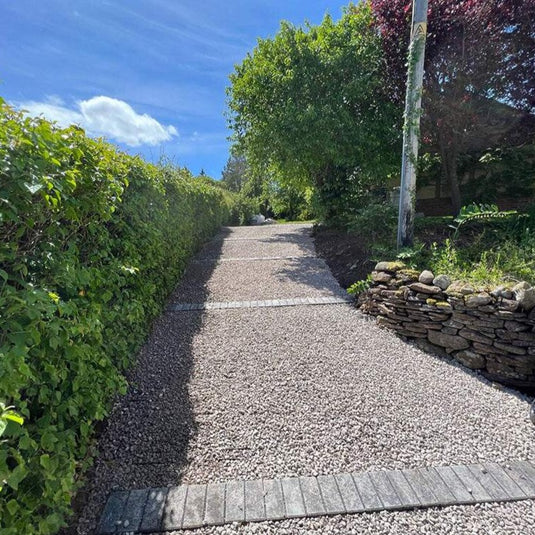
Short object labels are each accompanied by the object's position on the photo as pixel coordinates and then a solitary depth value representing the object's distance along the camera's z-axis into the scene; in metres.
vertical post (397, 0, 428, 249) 4.43
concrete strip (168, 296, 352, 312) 4.62
